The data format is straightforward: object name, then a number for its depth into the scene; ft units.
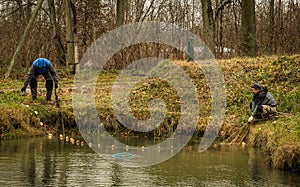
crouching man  55.42
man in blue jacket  62.34
